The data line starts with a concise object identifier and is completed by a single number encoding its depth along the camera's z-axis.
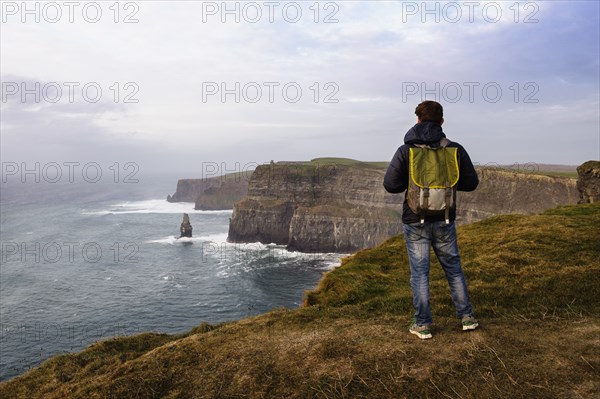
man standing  5.90
